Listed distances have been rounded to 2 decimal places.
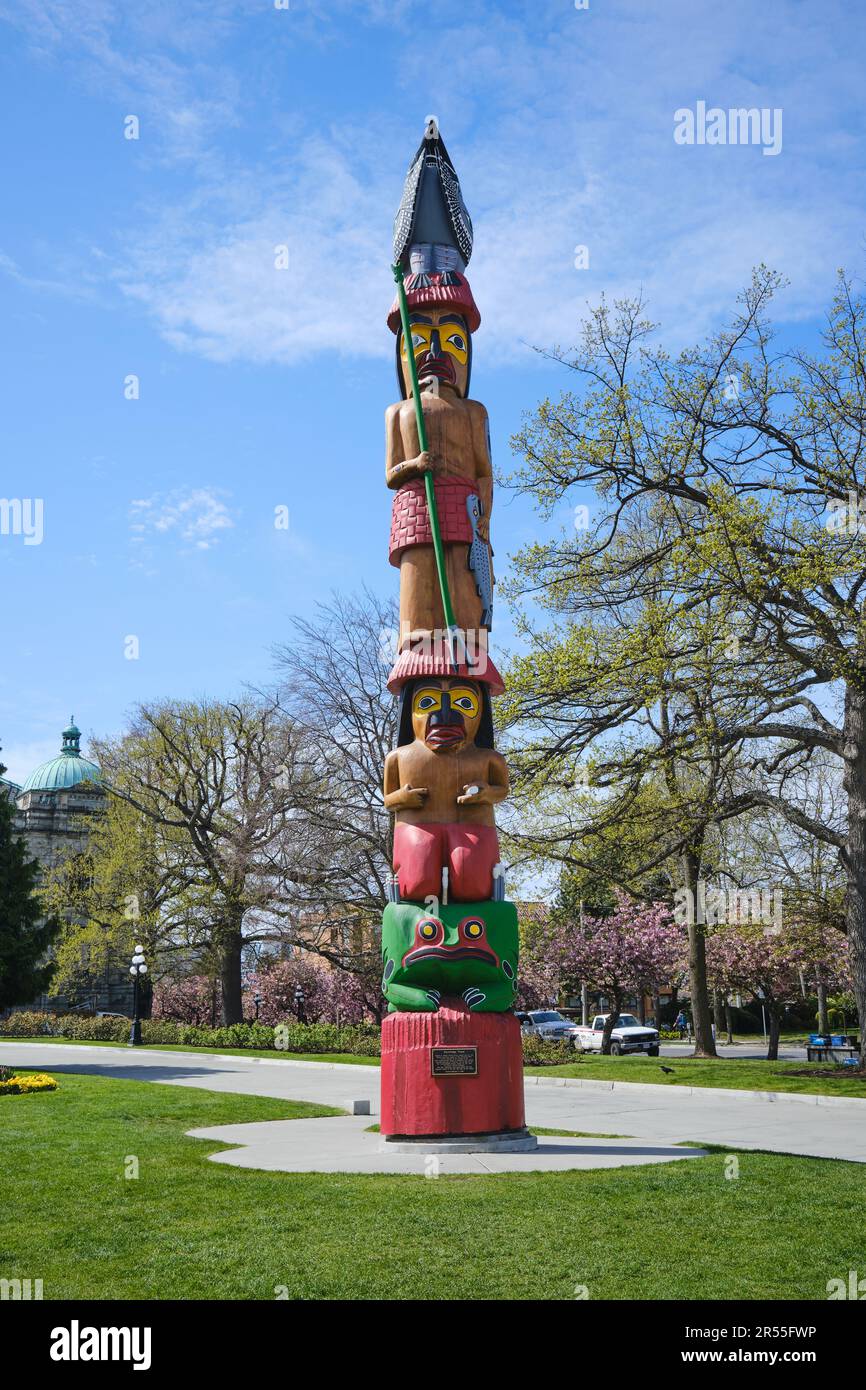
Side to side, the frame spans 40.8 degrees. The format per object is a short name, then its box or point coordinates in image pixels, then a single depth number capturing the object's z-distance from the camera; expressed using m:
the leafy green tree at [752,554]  20.05
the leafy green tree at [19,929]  29.44
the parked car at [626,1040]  38.56
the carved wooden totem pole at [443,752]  12.67
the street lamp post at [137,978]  36.38
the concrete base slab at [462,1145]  12.37
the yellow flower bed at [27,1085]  20.25
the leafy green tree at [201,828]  37.72
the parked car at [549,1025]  40.34
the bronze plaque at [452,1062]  12.59
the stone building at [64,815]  61.88
